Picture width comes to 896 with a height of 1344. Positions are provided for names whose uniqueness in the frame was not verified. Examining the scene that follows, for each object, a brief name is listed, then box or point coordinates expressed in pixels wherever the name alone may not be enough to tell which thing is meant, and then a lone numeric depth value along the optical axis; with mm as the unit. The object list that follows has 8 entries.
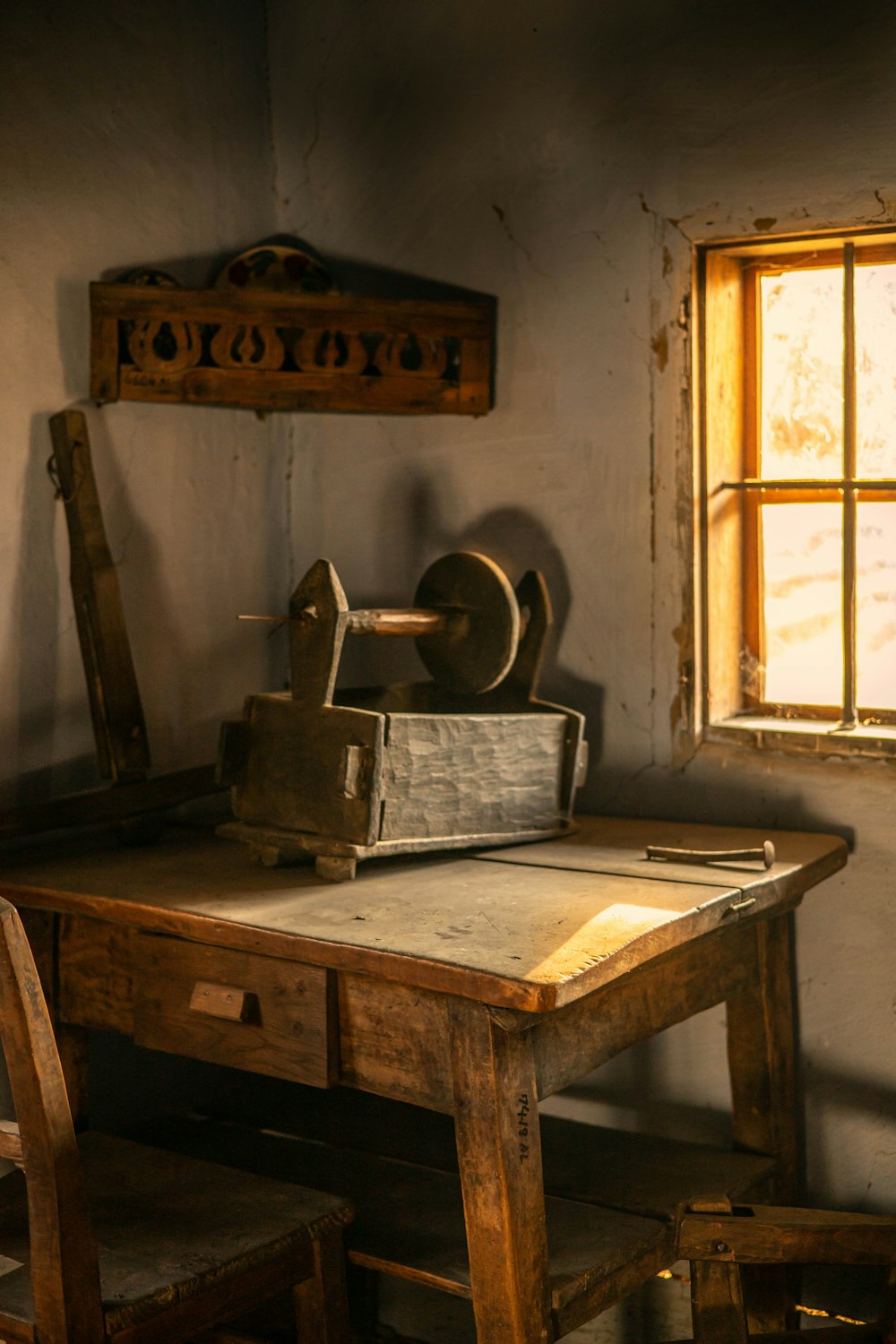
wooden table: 1795
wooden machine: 2236
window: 2541
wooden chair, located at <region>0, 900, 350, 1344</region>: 1719
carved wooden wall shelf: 2654
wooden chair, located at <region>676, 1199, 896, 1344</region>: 1935
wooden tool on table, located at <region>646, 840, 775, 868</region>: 2217
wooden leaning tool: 2543
